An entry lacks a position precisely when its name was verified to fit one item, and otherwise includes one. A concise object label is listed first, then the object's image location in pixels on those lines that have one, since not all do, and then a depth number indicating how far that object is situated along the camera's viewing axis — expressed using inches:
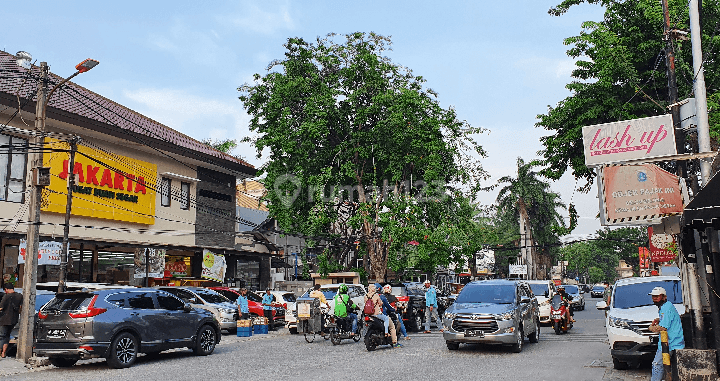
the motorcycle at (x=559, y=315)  797.9
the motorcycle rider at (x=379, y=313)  655.1
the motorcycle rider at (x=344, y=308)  721.0
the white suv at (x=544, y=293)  932.6
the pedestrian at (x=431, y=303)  959.6
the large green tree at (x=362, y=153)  1238.3
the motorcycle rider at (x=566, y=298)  826.2
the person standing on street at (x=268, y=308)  1007.0
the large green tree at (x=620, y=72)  916.0
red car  1018.5
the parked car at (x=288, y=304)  913.5
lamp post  573.0
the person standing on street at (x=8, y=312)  592.7
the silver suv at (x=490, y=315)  580.1
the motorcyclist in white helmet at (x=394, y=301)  728.3
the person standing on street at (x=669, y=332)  373.7
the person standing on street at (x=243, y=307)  938.1
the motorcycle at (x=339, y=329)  715.4
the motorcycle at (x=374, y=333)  640.4
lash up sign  515.4
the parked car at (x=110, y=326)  522.3
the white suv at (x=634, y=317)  456.8
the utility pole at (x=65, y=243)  746.8
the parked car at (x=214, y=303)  872.3
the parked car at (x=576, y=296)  1444.4
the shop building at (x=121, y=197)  925.8
